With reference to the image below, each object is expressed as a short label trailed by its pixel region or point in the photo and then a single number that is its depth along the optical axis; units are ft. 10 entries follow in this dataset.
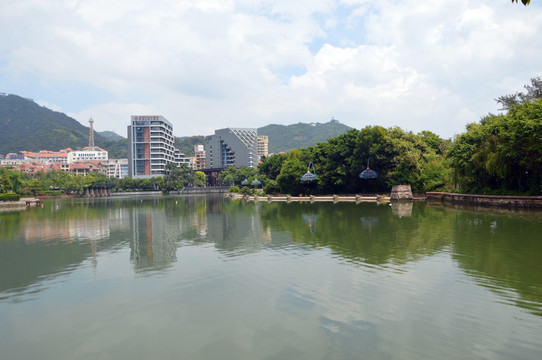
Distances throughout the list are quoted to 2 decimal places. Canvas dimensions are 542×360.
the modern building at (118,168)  620.49
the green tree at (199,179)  467.40
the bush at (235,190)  296.90
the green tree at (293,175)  201.77
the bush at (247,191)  247.50
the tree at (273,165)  251.60
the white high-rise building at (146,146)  482.28
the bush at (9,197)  211.41
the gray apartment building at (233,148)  561.97
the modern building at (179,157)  579.03
